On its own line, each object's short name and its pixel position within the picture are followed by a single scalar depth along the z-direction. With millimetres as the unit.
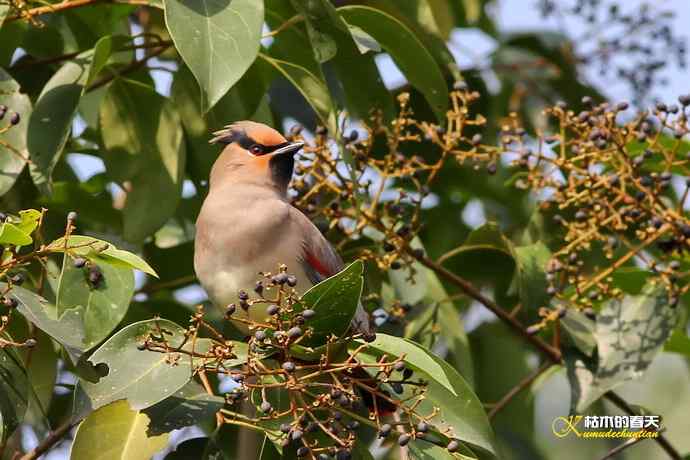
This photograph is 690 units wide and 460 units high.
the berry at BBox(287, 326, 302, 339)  5656
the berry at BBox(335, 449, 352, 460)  5746
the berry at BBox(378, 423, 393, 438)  5707
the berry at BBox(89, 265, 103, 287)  6543
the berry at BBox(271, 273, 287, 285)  5766
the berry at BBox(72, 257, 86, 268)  5973
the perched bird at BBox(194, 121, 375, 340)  7426
